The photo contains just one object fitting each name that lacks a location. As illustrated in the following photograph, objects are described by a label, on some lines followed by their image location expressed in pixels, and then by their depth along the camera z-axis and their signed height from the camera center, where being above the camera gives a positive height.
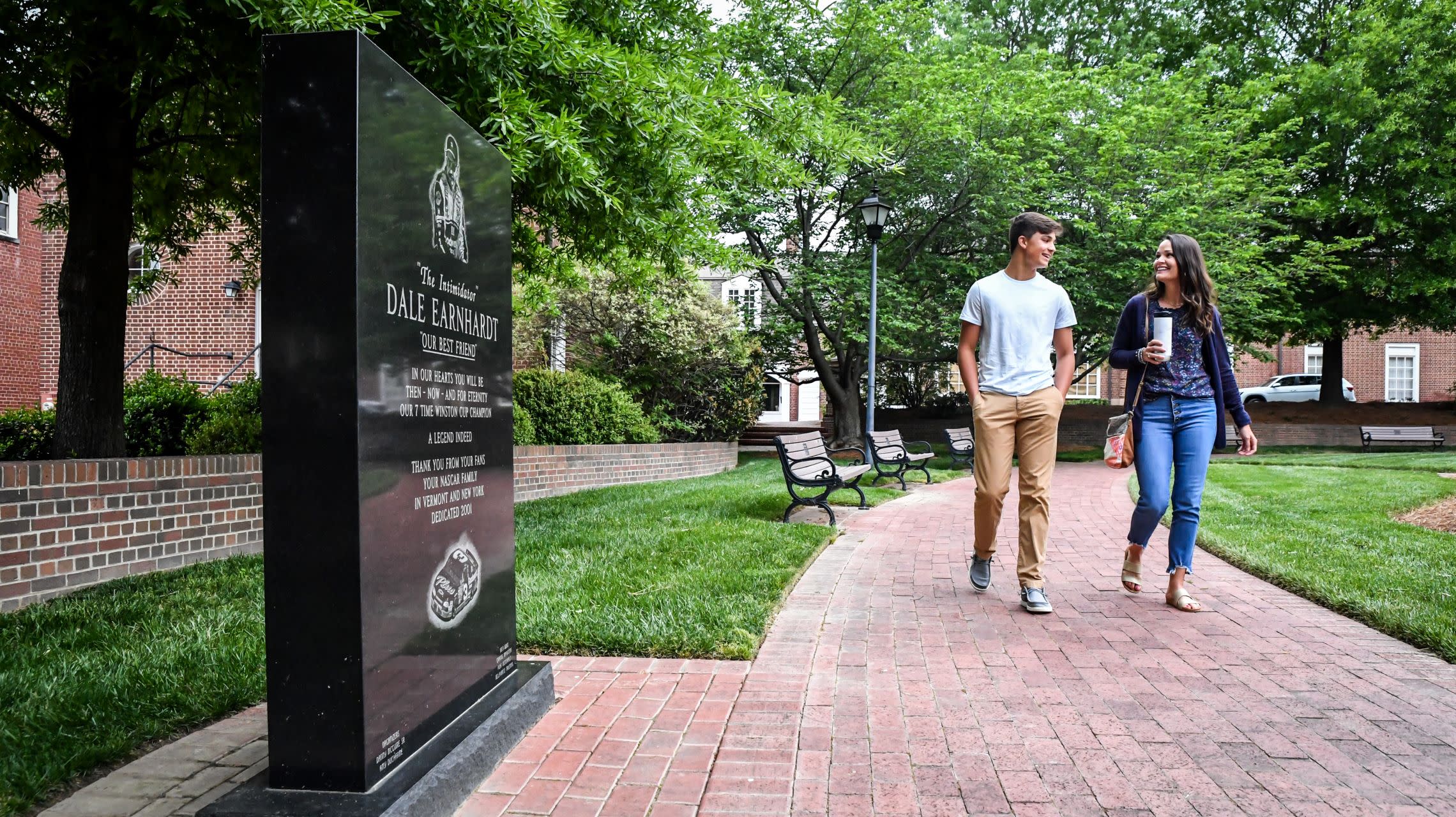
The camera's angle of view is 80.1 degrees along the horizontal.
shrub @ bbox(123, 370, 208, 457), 9.15 -0.22
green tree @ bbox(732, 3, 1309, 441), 16.66 +4.35
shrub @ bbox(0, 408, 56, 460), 8.55 -0.38
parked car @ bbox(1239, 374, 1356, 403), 34.47 +0.17
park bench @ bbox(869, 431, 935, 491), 13.02 -0.91
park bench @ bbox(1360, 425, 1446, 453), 23.33 -1.14
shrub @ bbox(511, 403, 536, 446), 11.14 -0.42
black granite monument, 2.07 -0.12
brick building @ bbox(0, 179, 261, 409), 17.67 +1.71
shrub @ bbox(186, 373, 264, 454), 8.20 -0.33
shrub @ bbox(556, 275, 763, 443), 16.16 +0.91
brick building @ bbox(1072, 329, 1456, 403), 36.75 +1.13
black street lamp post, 13.53 +2.75
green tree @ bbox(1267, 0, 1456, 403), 21.56 +6.12
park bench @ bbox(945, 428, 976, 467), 16.89 -0.98
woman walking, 4.62 -0.03
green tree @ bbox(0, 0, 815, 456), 5.41 +2.07
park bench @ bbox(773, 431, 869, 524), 8.49 -0.75
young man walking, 4.72 +0.09
